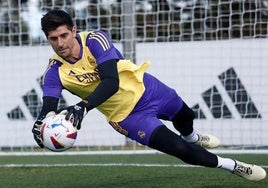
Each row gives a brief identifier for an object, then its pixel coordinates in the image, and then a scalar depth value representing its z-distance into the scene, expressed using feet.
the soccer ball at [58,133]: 35.40
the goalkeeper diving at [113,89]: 37.91
